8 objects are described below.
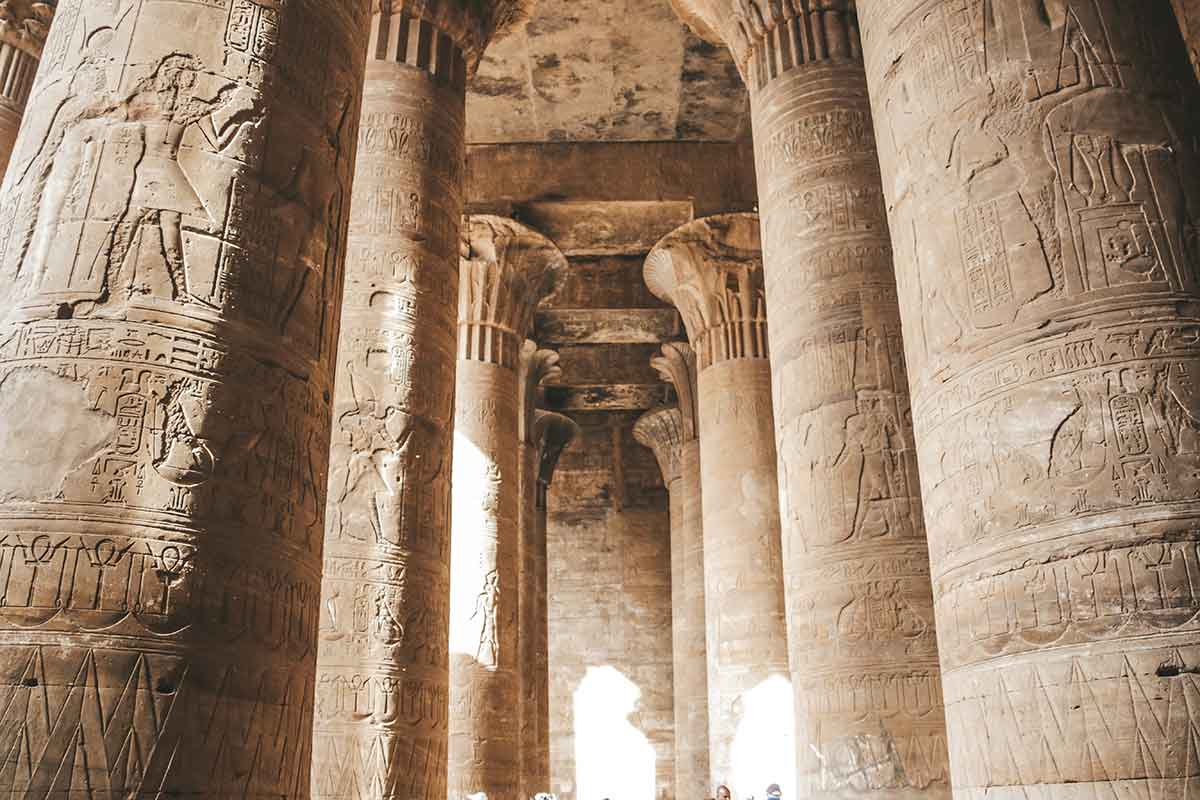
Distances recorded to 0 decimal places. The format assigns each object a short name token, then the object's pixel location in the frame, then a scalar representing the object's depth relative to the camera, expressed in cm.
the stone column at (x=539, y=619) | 1702
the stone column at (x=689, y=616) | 1727
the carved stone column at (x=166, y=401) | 263
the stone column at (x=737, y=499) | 1088
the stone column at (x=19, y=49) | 837
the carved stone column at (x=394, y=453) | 612
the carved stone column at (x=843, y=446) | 580
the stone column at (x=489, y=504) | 1125
